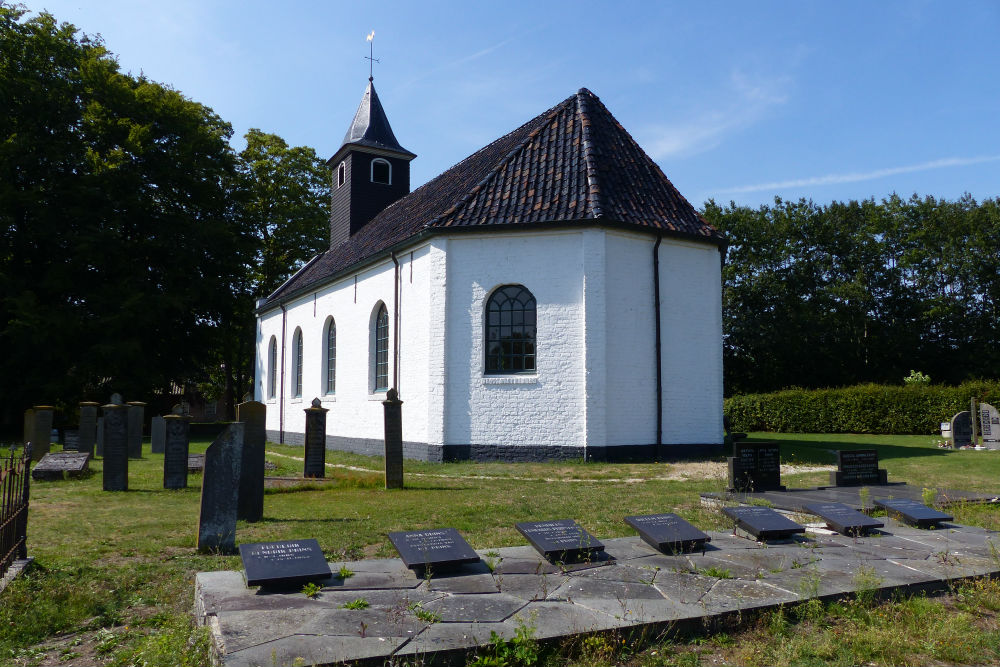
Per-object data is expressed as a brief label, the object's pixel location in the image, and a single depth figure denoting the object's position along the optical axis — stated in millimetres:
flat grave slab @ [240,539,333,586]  4430
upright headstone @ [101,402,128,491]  10664
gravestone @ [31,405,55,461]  16203
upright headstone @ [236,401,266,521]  7863
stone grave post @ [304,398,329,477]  12820
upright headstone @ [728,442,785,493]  9359
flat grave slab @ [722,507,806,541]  6091
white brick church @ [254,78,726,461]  15289
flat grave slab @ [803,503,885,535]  6422
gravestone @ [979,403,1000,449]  18000
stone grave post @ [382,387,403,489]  10992
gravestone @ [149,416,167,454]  17056
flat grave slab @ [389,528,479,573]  4824
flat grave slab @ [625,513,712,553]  5652
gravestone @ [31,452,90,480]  11966
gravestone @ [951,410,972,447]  19000
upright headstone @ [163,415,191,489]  10781
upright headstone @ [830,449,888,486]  9961
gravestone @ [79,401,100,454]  16328
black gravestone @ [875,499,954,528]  6961
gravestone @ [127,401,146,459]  16938
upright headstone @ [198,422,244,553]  6312
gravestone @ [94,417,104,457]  17453
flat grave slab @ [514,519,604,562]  5258
